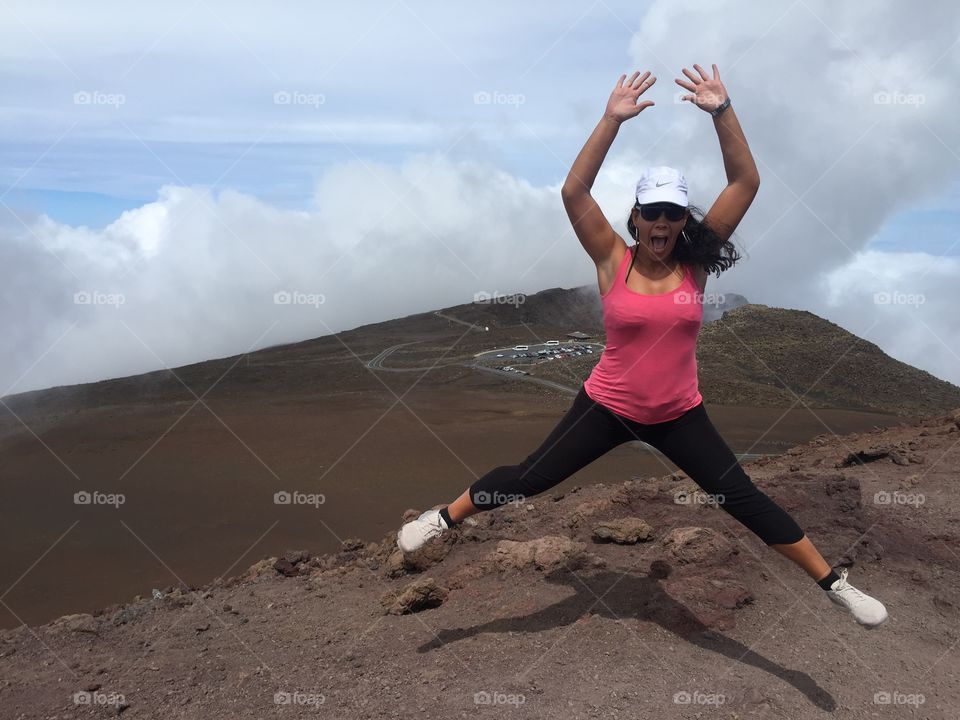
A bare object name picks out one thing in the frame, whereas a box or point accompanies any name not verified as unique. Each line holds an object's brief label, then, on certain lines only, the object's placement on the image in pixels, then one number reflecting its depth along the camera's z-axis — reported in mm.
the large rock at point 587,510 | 7176
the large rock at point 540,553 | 5934
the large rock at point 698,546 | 5742
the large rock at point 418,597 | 5660
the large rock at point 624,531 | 6328
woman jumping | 4027
